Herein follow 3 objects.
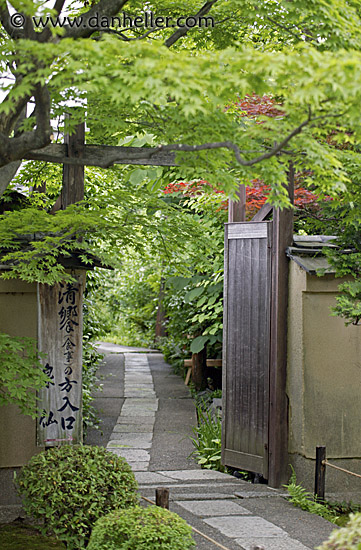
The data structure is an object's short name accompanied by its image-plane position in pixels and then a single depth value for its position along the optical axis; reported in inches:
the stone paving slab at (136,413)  384.8
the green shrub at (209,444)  294.2
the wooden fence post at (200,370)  446.3
